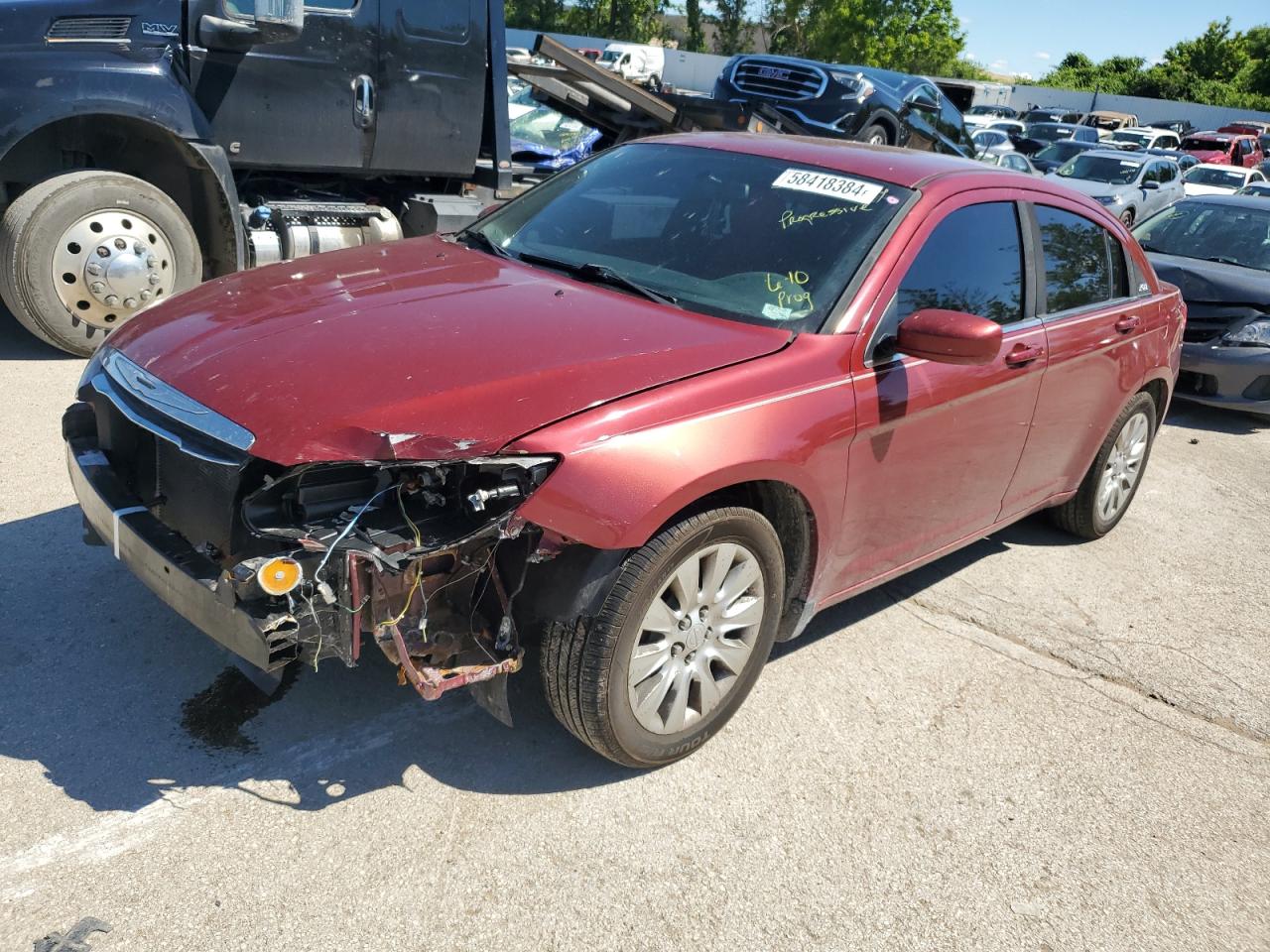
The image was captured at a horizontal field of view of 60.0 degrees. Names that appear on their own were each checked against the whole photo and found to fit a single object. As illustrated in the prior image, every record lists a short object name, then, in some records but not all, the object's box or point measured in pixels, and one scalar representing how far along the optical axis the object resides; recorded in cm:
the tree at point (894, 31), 5391
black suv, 1284
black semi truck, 596
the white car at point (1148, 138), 3047
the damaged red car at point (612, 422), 271
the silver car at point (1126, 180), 1645
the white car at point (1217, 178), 2172
